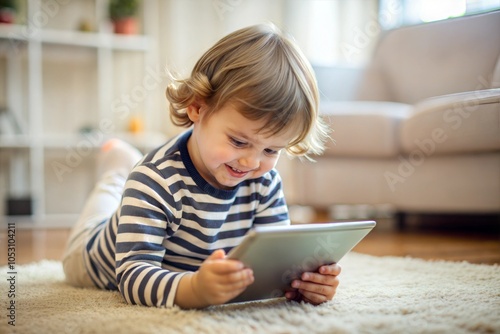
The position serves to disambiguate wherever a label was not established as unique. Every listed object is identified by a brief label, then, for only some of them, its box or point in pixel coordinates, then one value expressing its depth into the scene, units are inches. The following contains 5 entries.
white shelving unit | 104.3
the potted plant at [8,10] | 101.4
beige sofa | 65.6
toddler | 30.1
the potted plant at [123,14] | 112.6
